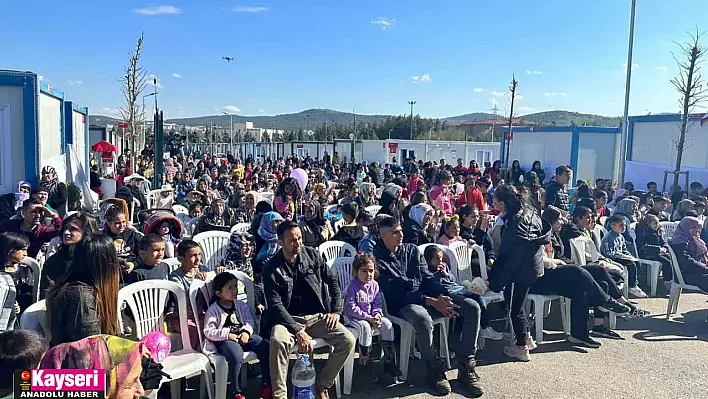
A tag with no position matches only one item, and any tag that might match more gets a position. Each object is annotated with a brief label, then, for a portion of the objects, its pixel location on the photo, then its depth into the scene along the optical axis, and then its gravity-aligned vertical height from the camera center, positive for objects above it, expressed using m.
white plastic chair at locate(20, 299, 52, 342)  3.65 -1.21
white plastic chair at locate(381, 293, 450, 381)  5.07 -1.72
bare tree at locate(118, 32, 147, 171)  20.61 +1.37
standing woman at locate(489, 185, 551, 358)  5.60 -1.09
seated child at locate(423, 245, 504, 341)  5.31 -1.34
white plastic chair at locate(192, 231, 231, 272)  6.22 -1.20
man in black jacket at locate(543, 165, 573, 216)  9.29 -0.64
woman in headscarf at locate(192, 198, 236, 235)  7.30 -1.07
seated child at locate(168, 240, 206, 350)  4.49 -1.08
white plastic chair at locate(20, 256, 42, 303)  4.98 -1.22
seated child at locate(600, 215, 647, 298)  7.44 -1.27
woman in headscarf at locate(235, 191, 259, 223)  7.92 -0.98
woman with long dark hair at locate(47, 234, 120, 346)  3.21 -0.92
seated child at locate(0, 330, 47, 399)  2.45 -0.98
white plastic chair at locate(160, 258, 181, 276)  4.96 -1.12
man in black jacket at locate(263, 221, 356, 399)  4.46 -1.31
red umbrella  21.48 -0.47
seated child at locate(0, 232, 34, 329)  4.73 -1.15
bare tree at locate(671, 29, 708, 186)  14.94 +1.68
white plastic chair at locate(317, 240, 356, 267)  6.18 -1.17
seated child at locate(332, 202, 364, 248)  6.75 -1.03
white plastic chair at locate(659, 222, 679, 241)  8.70 -1.10
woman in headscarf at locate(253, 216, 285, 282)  5.75 -0.95
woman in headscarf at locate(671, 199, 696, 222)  9.58 -0.89
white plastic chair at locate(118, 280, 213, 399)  4.04 -1.36
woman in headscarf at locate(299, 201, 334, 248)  6.68 -1.02
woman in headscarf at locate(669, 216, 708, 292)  6.98 -1.19
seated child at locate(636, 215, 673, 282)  7.88 -1.24
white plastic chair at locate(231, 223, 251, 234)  6.89 -1.08
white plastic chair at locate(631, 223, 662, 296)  7.81 -1.56
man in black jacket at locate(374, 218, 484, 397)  4.85 -1.39
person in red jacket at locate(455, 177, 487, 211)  9.77 -0.83
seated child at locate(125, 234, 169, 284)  4.73 -1.03
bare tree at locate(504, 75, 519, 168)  24.12 +0.77
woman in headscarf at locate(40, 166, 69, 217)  9.56 -0.98
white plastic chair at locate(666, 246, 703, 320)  6.97 -1.60
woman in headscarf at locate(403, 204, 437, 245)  6.66 -0.95
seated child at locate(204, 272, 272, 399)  4.23 -1.47
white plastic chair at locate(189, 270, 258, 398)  4.18 -1.54
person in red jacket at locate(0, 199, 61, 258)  5.84 -1.00
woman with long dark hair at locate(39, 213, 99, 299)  4.44 -0.90
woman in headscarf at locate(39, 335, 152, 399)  2.33 -0.94
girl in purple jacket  4.87 -1.44
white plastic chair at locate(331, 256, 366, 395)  5.59 -1.24
